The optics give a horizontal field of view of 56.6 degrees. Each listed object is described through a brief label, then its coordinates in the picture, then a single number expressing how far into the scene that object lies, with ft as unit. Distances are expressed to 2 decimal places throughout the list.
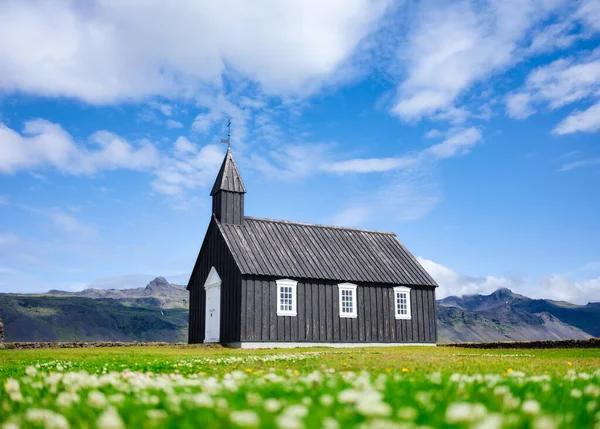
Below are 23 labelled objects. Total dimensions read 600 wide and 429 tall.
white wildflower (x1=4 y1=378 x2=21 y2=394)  20.83
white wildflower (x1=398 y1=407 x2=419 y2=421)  12.94
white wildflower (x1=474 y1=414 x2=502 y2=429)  11.53
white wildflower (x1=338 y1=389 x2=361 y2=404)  14.88
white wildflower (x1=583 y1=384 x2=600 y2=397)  20.27
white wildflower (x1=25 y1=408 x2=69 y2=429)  14.33
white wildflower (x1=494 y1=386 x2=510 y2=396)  17.84
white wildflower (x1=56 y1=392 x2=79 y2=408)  17.73
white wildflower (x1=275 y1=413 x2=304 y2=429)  11.56
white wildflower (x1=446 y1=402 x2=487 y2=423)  12.56
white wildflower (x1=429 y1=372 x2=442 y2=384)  21.50
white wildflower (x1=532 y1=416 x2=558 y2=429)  12.60
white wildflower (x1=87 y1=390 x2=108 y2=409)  16.53
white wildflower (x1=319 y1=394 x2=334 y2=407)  15.06
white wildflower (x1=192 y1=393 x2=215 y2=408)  15.05
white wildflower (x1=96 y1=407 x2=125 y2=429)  12.75
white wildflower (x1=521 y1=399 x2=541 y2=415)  14.43
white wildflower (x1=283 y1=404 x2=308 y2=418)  12.94
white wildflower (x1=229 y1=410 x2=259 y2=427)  12.43
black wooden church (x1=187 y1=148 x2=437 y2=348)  106.93
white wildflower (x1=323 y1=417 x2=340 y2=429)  12.06
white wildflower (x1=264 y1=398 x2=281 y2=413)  13.87
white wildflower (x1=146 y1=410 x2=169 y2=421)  14.37
